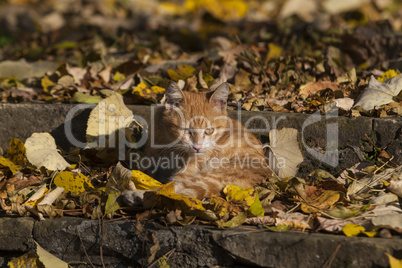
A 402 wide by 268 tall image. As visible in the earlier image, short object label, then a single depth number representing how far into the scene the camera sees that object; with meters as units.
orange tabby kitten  5.90
